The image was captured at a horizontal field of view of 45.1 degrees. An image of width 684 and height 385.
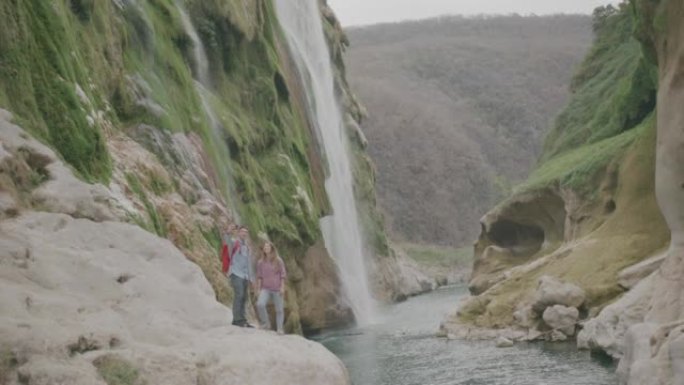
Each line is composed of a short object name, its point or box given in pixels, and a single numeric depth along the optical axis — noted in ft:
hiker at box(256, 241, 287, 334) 45.01
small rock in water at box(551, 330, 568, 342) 86.05
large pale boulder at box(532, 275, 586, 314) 89.61
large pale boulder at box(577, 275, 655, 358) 71.05
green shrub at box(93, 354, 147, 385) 26.96
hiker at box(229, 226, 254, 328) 43.73
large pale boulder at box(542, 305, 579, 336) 87.25
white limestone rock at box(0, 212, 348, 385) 26.84
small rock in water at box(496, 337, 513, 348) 86.33
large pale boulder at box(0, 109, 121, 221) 38.40
